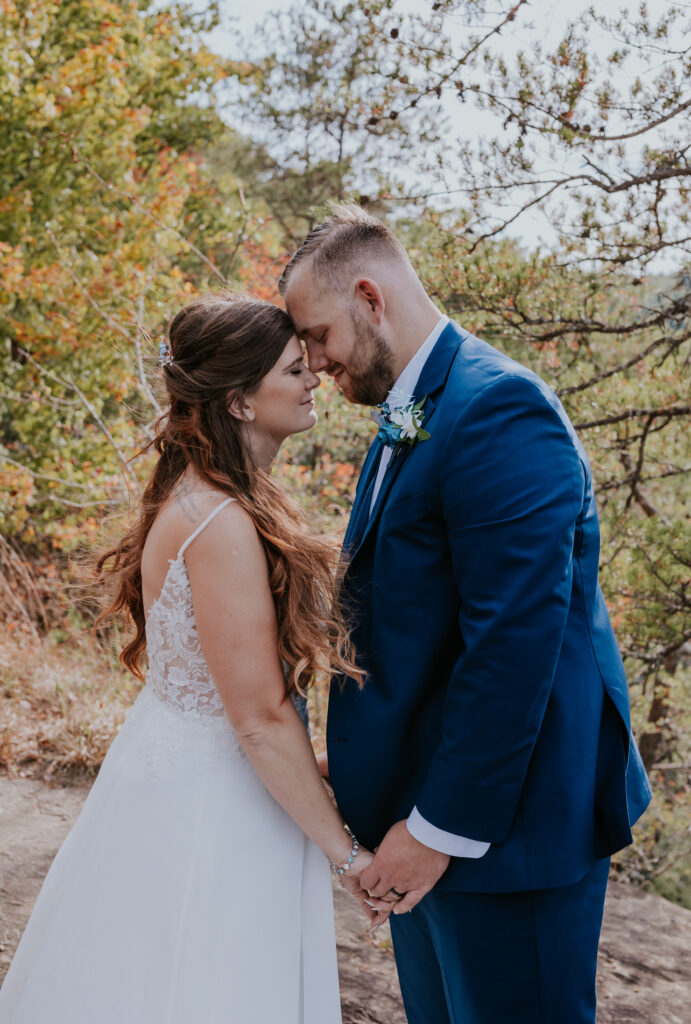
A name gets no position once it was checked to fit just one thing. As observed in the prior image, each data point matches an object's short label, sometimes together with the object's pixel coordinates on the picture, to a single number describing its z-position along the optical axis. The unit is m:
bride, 2.07
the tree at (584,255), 3.85
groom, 1.83
